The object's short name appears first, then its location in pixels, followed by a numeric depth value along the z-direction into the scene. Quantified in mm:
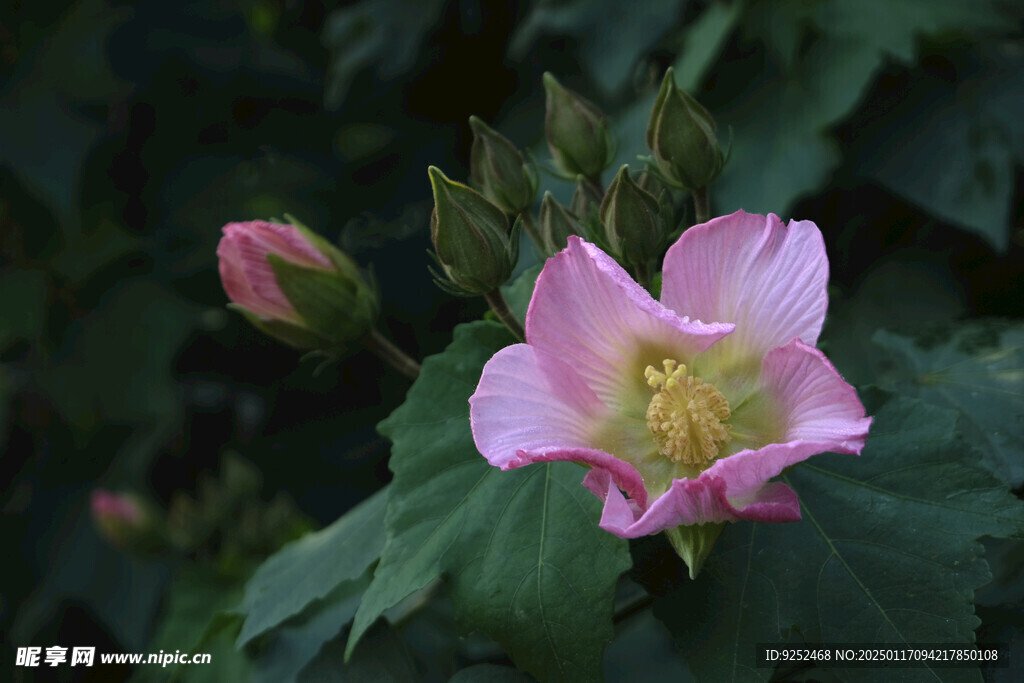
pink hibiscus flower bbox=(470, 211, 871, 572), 454
